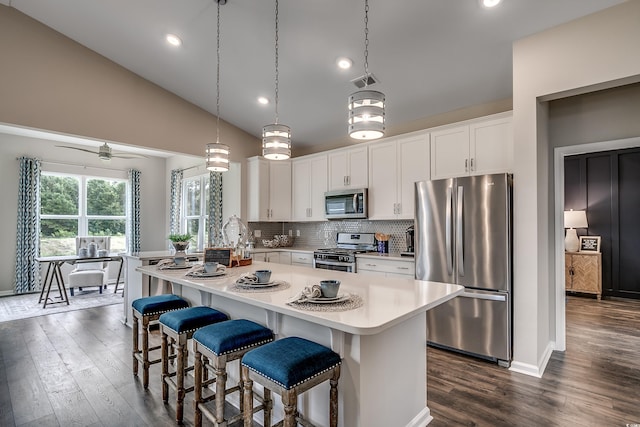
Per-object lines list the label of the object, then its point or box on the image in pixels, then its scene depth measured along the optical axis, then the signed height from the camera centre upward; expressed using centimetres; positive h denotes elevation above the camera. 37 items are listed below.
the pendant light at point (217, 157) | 290 +55
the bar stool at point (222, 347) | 181 -73
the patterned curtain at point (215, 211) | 606 +15
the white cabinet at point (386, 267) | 378 -59
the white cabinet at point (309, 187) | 523 +52
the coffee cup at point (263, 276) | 207 -36
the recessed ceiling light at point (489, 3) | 255 +168
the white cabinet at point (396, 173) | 404 +59
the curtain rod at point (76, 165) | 657 +114
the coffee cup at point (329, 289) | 166 -35
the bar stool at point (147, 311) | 260 -74
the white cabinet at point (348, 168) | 467 +75
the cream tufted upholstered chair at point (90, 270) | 600 -99
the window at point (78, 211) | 669 +19
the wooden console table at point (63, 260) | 527 -70
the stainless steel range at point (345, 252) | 437 -46
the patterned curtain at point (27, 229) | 617 -19
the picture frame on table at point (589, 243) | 579 -45
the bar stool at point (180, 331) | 217 -75
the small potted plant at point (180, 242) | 434 -31
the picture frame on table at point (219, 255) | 281 -32
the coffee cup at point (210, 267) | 247 -36
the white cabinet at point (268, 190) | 554 +50
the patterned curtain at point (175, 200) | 773 +45
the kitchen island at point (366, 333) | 151 -66
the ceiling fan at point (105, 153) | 526 +107
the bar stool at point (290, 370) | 146 -71
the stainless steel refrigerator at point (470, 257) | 298 -37
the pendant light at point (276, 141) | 234 +56
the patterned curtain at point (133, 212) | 762 +16
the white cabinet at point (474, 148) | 335 +76
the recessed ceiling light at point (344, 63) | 350 +168
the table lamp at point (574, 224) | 589 -11
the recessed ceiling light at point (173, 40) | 361 +200
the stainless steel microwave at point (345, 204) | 459 +22
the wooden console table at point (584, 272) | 561 -94
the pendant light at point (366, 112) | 184 +60
